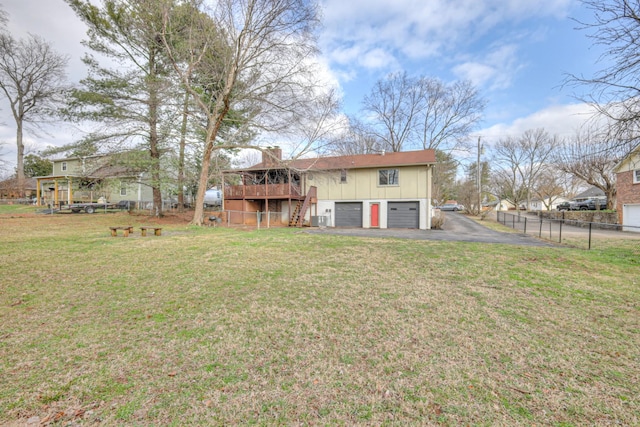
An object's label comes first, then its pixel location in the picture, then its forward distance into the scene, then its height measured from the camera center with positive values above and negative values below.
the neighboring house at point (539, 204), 56.91 +1.03
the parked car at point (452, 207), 44.94 +0.18
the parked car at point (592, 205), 28.23 +0.46
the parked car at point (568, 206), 32.64 +0.34
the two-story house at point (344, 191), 18.41 +1.25
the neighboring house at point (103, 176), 15.95 +1.92
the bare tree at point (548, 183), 36.64 +3.78
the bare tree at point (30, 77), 23.31 +11.99
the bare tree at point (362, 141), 29.33 +8.13
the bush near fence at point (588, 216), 20.39 -0.63
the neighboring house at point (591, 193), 36.92 +2.40
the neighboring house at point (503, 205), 63.43 +0.85
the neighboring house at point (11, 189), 28.27 +1.87
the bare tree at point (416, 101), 29.30 +12.47
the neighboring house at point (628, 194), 17.09 +1.05
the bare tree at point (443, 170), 31.92 +5.10
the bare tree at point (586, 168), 24.16 +3.94
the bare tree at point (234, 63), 13.87 +8.18
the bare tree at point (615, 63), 6.55 +3.72
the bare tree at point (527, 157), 36.37 +7.41
